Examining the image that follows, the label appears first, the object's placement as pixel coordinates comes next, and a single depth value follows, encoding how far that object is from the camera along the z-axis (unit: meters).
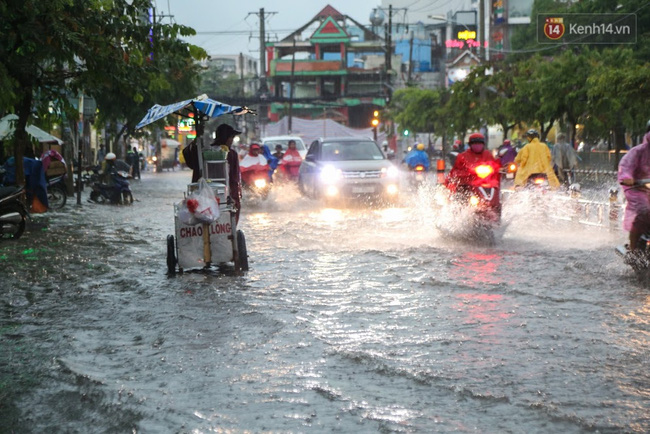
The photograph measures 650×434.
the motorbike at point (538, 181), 17.38
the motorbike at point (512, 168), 19.07
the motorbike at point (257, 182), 23.09
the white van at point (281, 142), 31.20
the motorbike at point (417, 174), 31.23
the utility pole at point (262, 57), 81.57
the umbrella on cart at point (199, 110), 10.19
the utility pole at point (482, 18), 34.96
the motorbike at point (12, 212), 14.80
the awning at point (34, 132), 23.38
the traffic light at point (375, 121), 59.91
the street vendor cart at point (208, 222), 10.18
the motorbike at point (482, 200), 13.28
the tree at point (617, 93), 29.36
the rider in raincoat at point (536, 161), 17.41
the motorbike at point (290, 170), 28.05
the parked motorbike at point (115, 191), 25.80
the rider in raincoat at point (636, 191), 9.51
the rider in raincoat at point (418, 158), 31.70
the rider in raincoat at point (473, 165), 13.27
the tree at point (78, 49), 13.42
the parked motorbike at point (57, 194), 23.11
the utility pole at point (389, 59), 65.06
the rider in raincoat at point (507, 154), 27.06
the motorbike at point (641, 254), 9.38
